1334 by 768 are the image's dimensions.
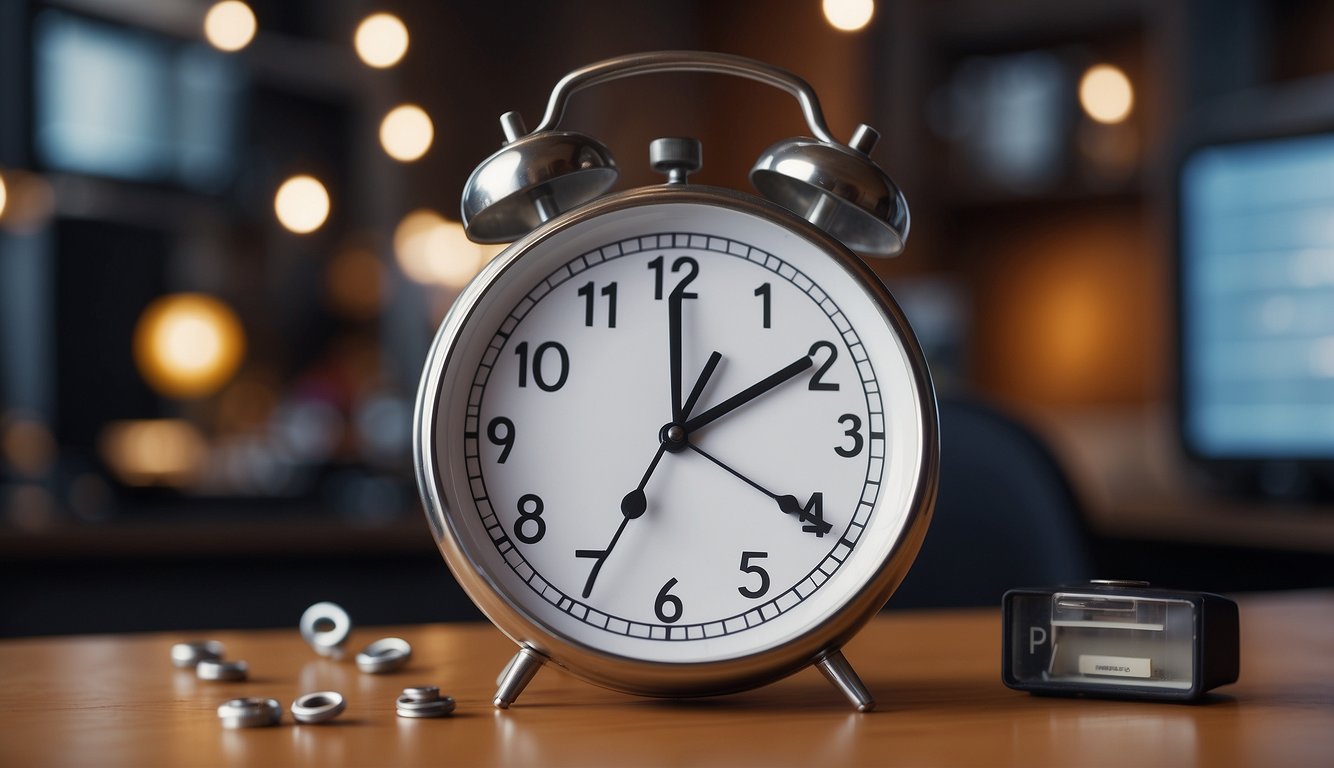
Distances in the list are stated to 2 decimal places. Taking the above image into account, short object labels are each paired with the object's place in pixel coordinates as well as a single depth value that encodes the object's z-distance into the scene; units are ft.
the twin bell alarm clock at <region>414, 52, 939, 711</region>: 2.18
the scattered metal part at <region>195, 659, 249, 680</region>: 2.43
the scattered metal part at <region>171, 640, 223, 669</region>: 2.60
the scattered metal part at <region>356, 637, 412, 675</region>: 2.52
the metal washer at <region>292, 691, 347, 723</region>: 2.01
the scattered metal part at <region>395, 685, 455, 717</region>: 2.08
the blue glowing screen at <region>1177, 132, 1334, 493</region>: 7.48
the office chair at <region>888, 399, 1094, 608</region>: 4.42
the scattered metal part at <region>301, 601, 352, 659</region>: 2.69
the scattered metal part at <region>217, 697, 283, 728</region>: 2.00
